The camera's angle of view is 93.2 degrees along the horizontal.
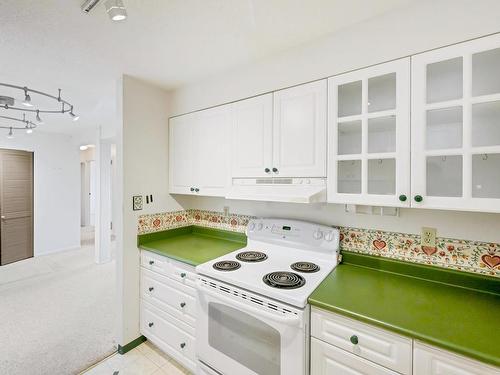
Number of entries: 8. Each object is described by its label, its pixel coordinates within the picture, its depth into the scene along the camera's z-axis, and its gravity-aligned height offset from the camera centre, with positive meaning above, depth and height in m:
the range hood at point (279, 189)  1.49 -0.04
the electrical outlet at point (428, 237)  1.44 -0.33
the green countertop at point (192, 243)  1.93 -0.57
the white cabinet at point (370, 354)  0.94 -0.74
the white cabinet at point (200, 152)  2.05 +0.30
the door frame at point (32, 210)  4.48 -0.48
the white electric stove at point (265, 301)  1.24 -0.68
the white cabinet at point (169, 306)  1.82 -1.02
